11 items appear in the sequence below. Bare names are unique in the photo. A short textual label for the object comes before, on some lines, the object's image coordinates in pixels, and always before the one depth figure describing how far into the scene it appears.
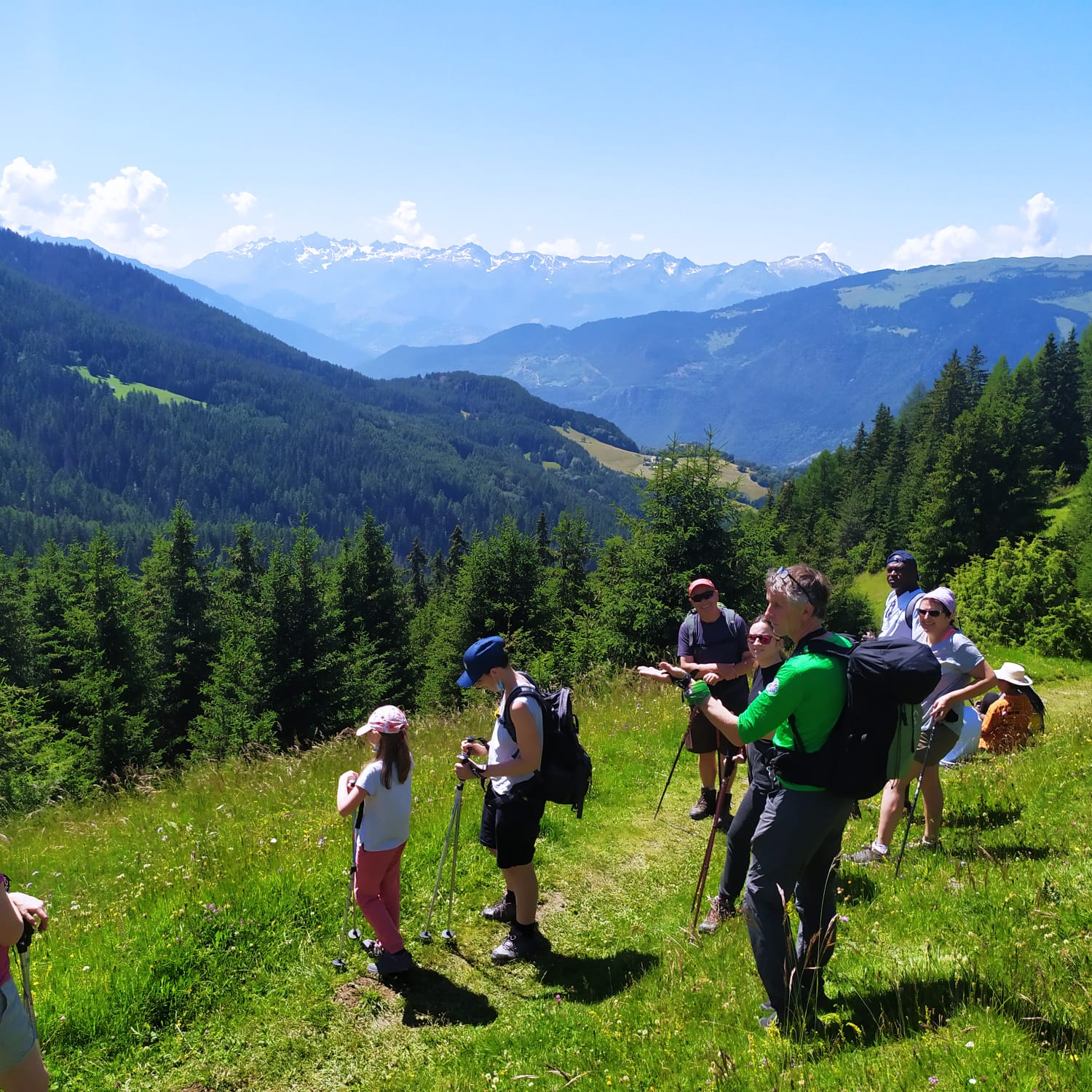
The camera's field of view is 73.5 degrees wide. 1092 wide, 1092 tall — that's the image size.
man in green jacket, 3.77
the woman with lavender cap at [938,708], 6.19
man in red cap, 7.12
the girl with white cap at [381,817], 5.21
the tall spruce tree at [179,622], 39.47
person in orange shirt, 9.34
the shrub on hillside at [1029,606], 19.00
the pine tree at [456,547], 70.94
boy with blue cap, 5.11
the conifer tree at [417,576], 78.38
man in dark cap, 7.20
